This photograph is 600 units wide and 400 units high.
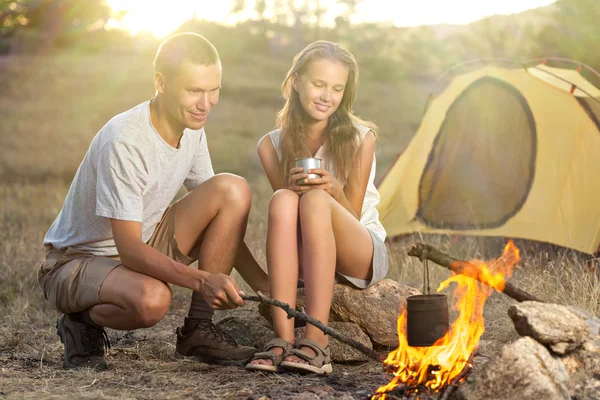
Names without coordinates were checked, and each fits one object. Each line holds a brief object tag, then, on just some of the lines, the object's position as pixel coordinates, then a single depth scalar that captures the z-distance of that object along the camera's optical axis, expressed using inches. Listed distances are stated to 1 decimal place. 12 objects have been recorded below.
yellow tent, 235.3
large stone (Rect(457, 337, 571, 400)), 103.6
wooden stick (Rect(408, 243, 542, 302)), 119.3
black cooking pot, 116.6
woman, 134.3
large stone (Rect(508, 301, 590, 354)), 107.5
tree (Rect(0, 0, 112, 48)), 896.9
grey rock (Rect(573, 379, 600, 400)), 108.6
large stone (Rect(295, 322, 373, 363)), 147.2
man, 133.5
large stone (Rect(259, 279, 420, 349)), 154.1
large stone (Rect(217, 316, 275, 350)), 165.0
